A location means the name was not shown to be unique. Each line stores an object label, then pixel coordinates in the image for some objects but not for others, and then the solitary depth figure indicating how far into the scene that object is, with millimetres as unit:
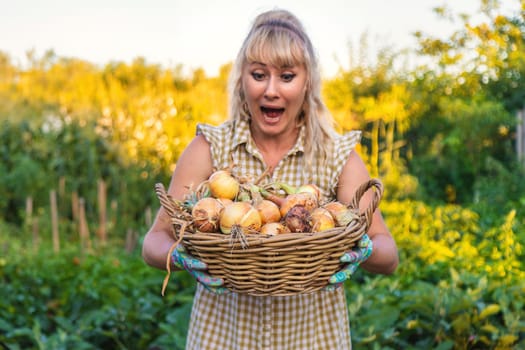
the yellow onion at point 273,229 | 1573
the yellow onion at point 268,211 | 1647
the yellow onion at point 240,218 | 1550
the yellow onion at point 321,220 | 1588
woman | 1897
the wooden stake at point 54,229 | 6053
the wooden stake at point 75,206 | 7477
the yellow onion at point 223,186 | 1724
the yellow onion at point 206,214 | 1605
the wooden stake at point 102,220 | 6695
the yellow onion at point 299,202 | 1675
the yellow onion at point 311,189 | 1769
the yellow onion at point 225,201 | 1661
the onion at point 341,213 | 1628
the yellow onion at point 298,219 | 1578
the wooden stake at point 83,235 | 6010
